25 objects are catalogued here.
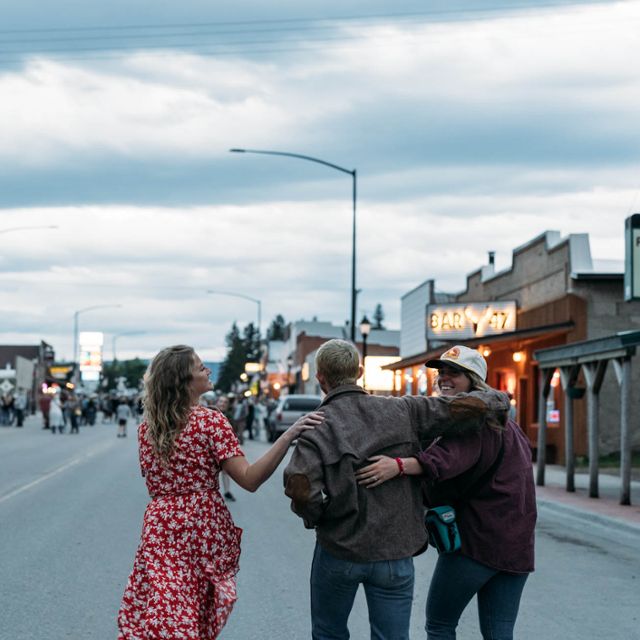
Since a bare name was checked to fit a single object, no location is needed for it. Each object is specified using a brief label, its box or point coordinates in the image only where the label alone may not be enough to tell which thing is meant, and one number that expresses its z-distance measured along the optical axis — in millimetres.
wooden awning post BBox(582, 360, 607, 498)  18234
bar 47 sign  33156
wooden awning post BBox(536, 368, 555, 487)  20766
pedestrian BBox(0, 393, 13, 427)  57000
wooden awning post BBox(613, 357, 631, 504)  16922
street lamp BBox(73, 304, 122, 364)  104875
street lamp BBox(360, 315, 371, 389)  37312
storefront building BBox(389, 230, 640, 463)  27672
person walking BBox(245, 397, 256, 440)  43188
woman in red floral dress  4738
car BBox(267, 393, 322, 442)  37719
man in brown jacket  4461
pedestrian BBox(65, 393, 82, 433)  48625
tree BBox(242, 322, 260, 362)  183750
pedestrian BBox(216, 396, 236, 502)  16884
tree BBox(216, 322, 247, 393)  181512
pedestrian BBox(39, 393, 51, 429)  52719
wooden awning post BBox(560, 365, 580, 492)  19562
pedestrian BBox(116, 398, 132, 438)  44531
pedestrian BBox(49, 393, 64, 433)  47969
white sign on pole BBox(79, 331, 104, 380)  187500
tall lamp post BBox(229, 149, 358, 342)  37094
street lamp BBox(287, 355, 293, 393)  107212
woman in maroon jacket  4816
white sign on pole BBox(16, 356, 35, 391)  97562
